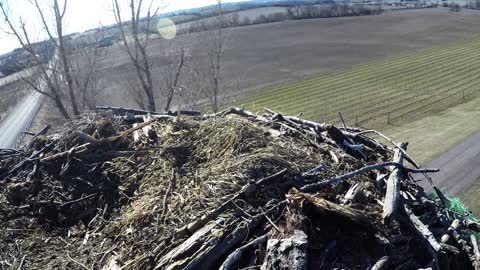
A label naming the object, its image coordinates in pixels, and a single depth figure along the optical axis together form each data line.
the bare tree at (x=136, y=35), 17.52
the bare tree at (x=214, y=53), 19.92
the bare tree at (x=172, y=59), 17.99
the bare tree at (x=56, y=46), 16.23
